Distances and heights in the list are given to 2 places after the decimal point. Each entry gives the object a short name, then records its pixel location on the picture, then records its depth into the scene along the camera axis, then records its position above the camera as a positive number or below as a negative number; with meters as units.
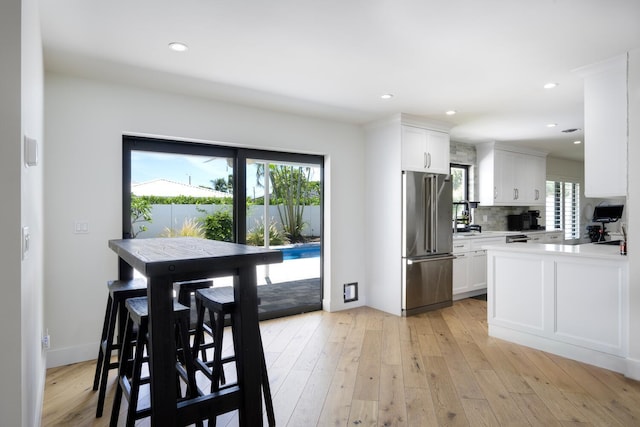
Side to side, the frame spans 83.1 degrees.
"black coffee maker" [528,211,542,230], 6.86 -0.13
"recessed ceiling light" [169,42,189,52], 2.54 +1.19
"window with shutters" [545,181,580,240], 7.67 +0.10
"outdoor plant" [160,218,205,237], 3.65 -0.18
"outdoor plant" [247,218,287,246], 4.15 -0.27
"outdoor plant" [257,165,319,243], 4.38 +0.23
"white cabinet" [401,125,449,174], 4.47 +0.80
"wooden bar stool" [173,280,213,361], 2.31 -0.51
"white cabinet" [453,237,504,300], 5.14 -0.81
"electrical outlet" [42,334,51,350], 2.63 -0.98
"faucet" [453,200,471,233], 5.95 +0.02
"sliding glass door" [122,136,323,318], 3.52 +0.11
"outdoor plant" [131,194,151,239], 3.44 -0.01
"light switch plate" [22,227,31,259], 1.41 -0.12
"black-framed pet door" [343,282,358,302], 4.72 -1.05
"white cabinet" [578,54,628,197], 2.83 +0.68
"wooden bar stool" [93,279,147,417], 2.27 -0.69
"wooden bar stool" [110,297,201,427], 1.79 -0.78
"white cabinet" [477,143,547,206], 6.19 +0.65
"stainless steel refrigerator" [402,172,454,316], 4.40 -0.38
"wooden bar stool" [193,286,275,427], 1.87 -0.68
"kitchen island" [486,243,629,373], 2.81 -0.76
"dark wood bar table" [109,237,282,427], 1.44 -0.47
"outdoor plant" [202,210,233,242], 3.87 -0.15
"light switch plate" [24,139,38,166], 1.48 +0.26
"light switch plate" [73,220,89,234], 3.07 -0.12
